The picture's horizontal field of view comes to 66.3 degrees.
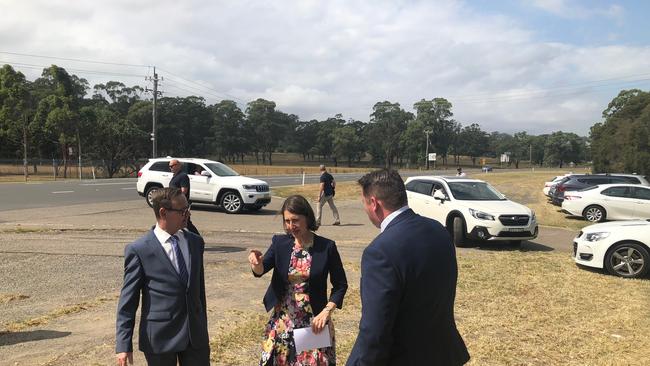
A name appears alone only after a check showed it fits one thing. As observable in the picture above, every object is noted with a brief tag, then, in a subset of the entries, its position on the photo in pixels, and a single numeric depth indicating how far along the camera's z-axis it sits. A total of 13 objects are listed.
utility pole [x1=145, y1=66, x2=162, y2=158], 46.60
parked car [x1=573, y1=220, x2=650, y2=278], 8.65
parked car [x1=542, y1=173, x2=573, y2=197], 26.32
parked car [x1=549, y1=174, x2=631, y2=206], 21.27
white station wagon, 11.45
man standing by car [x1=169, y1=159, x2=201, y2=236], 9.30
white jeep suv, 16.92
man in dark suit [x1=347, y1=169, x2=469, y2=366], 2.09
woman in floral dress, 3.19
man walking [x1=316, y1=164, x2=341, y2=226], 14.92
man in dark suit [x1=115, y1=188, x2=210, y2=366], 2.76
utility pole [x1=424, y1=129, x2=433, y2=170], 106.71
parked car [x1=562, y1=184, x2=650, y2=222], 16.86
